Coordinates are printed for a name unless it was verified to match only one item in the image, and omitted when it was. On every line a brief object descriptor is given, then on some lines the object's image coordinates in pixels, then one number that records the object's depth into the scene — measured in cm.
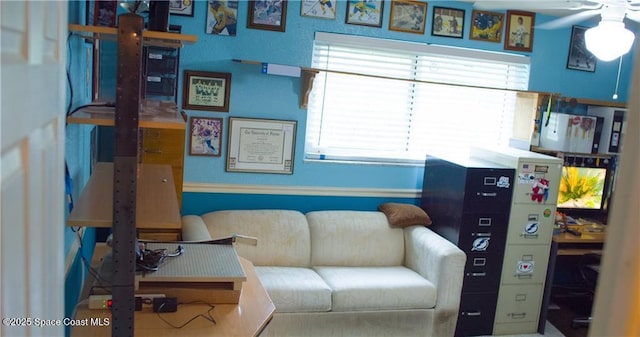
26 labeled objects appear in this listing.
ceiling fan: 279
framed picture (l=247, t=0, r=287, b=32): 382
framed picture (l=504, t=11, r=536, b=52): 429
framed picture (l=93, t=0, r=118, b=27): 201
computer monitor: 429
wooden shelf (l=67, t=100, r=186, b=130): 151
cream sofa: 342
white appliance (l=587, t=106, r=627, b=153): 427
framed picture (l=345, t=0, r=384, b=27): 398
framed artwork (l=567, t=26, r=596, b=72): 445
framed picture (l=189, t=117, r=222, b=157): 386
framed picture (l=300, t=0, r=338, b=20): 390
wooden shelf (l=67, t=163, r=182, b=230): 149
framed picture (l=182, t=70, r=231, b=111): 379
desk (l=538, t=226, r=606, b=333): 399
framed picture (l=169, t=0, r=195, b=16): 371
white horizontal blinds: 412
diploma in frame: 394
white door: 58
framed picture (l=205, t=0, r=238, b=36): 376
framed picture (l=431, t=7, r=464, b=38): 414
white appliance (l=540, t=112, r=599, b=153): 422
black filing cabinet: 382
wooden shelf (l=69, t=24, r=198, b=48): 157
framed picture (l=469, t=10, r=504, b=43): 422
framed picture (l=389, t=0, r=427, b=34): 407
